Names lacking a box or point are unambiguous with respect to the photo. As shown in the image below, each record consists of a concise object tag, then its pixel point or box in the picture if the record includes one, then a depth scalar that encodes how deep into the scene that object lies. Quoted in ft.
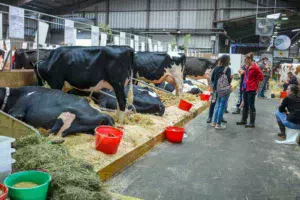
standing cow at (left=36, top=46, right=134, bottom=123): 20.40
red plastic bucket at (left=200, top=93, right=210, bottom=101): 37.60
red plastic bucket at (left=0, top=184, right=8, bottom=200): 7.66
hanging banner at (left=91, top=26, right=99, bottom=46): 29.61
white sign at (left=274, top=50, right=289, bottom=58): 97.08
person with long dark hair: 23.73
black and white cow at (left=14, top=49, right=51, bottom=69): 35.53
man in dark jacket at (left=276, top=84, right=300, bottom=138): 20.65
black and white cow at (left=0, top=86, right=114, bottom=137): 16.19
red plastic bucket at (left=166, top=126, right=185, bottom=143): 19.70
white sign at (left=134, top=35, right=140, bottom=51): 42.32
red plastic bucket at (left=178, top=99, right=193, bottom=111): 28.68
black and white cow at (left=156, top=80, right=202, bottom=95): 39.42
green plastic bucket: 8.30
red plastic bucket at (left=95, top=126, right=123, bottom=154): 14.29
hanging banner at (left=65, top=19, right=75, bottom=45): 25.31
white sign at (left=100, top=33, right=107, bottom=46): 32.44
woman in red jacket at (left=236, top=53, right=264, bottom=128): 24.52
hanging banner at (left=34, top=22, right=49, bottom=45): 23.68
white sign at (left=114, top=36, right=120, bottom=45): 36.72
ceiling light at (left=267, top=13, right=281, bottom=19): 66.80
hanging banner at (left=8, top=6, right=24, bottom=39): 18.80
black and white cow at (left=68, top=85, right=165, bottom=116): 23.79
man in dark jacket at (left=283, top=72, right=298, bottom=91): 40.96
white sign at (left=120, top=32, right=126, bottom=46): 43.97
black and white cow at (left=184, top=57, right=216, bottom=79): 48.16
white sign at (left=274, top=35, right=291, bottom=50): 73.00
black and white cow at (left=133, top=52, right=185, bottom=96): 34.50
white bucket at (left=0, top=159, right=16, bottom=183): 9.38
